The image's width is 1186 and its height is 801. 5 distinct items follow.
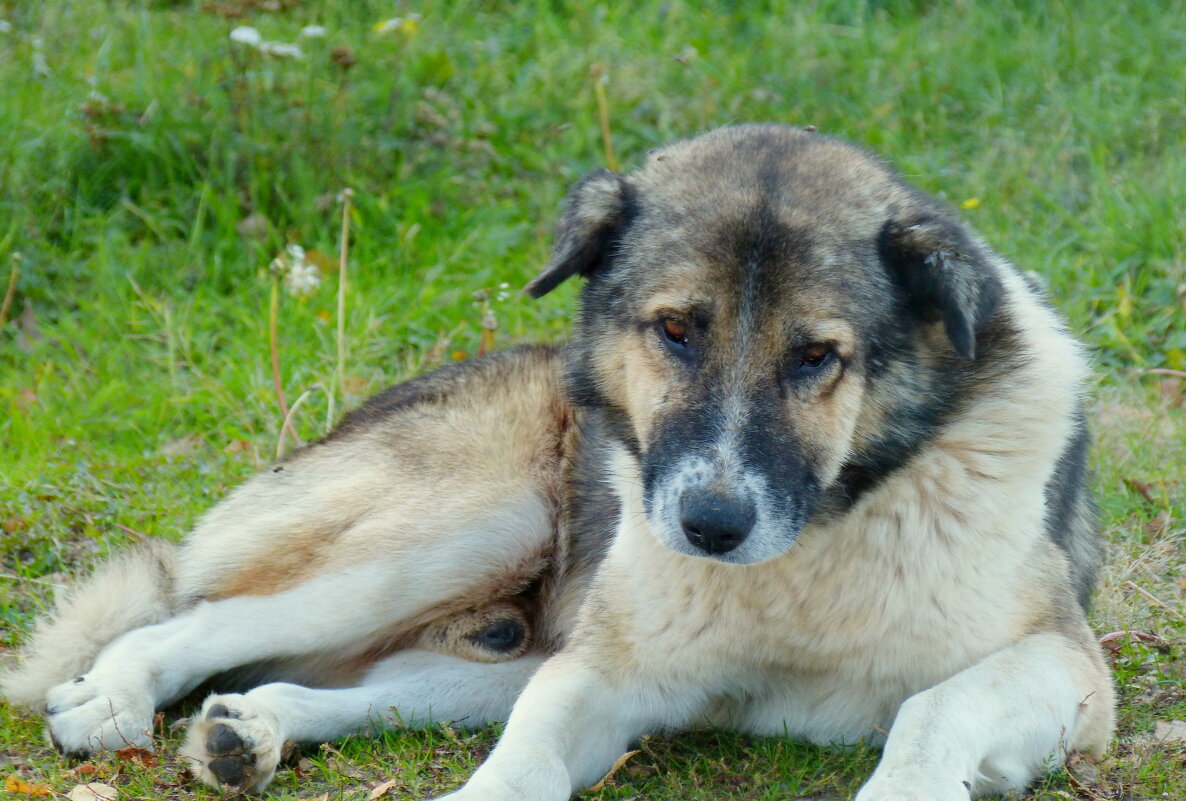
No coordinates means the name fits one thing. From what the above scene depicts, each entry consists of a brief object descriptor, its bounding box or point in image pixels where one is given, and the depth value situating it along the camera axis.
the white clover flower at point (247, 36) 12.66
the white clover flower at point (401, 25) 14.12
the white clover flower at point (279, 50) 12.96
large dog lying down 5.97
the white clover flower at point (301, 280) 10.73
